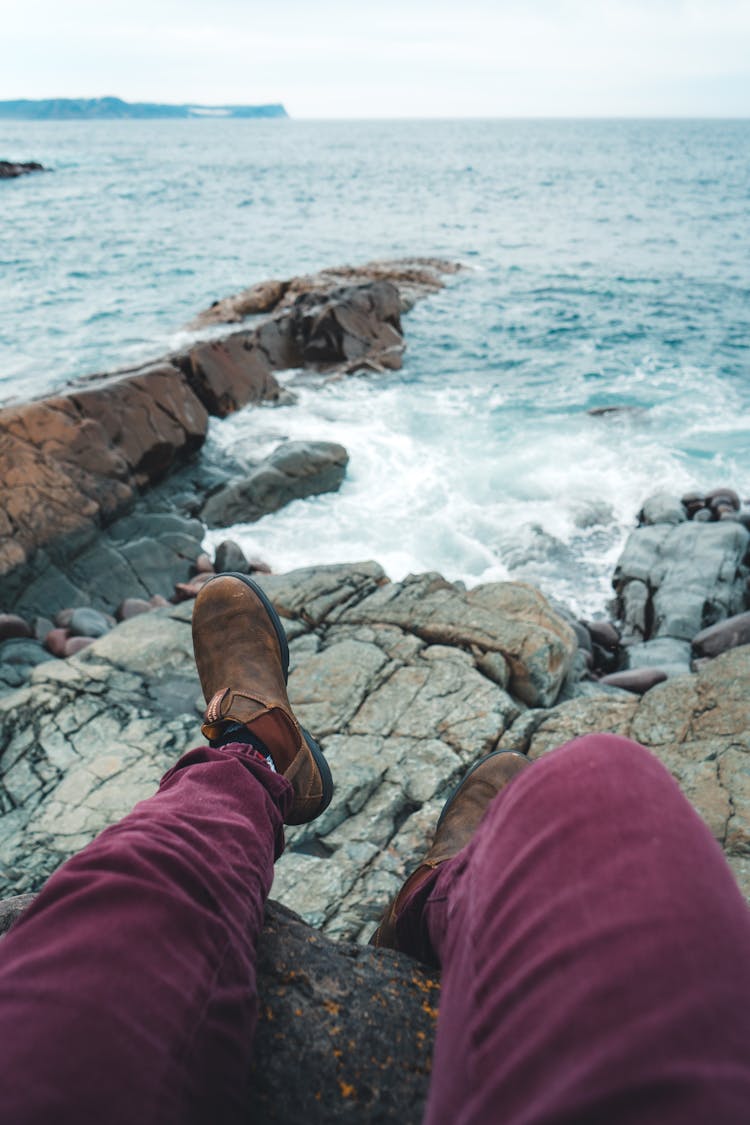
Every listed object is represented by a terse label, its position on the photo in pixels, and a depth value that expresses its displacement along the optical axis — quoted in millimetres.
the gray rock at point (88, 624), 5465
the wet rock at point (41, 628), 5449
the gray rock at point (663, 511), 7508
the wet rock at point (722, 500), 7820
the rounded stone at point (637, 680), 4816
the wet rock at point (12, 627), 5270
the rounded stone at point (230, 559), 6555
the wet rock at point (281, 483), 7613
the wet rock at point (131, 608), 5973
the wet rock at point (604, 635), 5891
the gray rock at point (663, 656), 5176
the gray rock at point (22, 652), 4957
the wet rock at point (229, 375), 9422
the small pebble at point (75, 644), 5133
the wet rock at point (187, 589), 5953
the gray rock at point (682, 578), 5941
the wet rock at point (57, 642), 5195
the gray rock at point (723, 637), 5203
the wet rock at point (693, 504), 7918
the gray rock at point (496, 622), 3502
